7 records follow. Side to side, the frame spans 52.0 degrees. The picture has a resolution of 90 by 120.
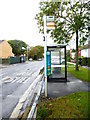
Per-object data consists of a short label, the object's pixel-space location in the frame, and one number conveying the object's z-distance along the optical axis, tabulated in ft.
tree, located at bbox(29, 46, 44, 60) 143.47
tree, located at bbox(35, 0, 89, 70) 30.13
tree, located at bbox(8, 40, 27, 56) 133.36
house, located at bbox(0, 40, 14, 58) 94.00
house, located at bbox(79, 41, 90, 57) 81.63
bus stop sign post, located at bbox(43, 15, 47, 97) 12.25
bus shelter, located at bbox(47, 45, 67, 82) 20.38
